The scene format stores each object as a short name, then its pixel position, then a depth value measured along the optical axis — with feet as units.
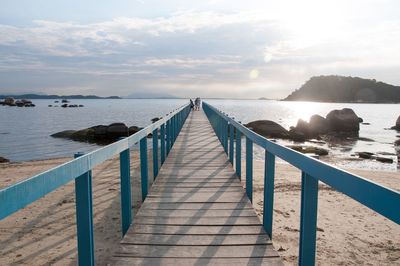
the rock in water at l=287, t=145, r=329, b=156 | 72.45
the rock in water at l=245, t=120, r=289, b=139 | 113.39
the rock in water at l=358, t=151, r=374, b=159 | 75.67
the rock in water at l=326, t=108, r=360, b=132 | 137.59
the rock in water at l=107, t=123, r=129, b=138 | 112.37
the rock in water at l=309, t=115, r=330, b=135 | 127.31
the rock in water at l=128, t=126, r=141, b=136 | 117.23
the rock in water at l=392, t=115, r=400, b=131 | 163.69
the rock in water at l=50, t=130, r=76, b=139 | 119.55
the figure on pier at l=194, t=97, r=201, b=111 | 134.92
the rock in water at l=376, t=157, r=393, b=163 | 70.85
